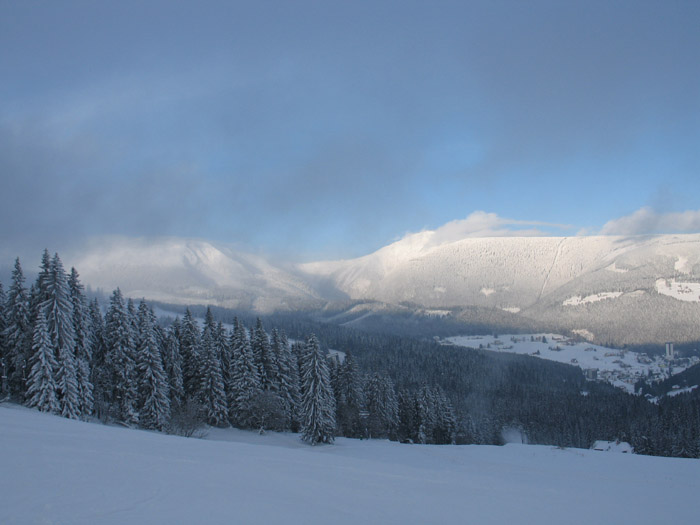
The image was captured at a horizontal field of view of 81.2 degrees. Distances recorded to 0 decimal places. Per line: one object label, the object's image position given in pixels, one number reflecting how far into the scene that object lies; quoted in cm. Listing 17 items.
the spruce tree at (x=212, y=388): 4944
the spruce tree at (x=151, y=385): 4191
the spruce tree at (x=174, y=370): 4731
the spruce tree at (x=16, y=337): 3594
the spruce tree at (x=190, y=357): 5125
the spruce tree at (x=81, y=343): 3728
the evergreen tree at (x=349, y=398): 5953
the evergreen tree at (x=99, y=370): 4250
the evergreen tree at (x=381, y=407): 5950
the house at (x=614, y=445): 8443
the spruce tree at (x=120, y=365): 4097
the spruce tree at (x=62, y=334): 3444
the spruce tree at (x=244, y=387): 5090
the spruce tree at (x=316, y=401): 4741
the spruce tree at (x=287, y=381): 5581
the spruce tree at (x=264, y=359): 5525
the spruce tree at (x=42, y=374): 3309
